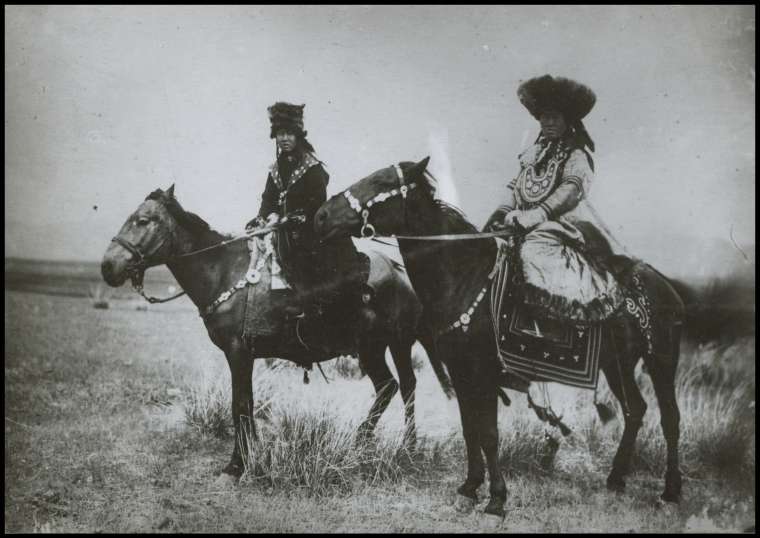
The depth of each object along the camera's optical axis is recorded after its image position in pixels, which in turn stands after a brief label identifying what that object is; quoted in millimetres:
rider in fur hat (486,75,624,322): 3984
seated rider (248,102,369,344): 4188
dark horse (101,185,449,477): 3996
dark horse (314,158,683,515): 3799
